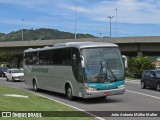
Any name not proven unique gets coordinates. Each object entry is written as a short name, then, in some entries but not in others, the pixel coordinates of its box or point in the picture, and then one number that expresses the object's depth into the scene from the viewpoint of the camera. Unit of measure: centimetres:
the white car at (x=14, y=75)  4259
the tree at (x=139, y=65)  5512
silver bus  1938
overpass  7062
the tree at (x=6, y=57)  9858
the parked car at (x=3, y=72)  5879
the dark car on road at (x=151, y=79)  2833
